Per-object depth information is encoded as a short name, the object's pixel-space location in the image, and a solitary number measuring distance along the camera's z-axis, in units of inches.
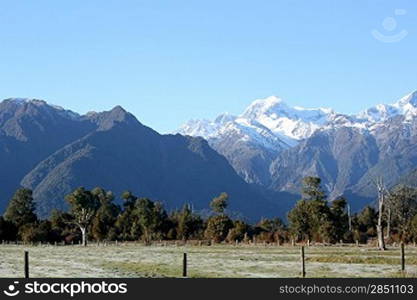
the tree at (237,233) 6117.1
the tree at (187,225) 6619.1
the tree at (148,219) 6417.3
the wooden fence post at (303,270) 1962.4
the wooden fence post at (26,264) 1789.6
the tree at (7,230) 6432.1
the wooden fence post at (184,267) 1933.4
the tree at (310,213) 5605.3
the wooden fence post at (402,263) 2155.8
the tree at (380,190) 4750.5
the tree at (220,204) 6747.1
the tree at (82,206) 6151.6
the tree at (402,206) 6107.3
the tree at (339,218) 5532.0
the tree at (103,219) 6599.4
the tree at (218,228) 6195.4
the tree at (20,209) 6860.2
